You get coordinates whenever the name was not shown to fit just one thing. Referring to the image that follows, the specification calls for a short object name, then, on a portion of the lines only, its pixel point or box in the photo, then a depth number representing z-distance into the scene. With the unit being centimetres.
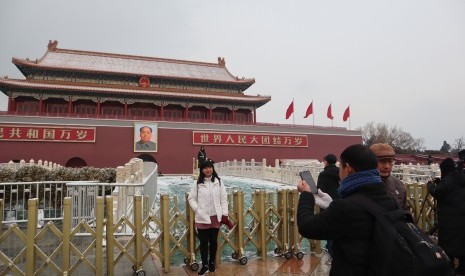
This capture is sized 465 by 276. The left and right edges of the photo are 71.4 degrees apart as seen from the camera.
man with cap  303
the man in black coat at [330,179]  426
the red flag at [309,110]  2759
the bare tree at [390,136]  5266
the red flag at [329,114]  2853
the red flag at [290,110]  2755
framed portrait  2392
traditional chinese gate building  2238
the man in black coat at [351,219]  173
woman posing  383
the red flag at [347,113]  2873
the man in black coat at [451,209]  368
